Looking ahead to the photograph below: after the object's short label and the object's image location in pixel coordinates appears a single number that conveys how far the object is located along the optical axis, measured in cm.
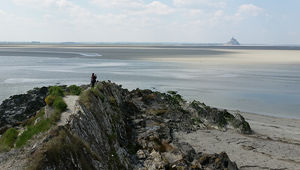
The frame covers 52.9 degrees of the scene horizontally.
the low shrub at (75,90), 2894
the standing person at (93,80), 3319
